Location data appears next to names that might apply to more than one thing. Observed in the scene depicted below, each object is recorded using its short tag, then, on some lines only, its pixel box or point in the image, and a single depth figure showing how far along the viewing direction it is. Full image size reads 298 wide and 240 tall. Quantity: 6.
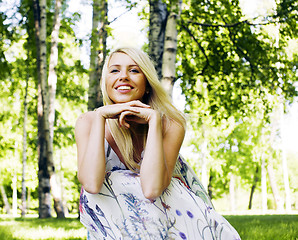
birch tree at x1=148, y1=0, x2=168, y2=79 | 5.59
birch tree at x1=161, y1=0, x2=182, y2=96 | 5.08
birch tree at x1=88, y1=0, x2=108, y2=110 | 7.26
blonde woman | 2.33
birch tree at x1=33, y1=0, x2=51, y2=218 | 10.16
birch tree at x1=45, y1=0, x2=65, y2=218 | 10.26
